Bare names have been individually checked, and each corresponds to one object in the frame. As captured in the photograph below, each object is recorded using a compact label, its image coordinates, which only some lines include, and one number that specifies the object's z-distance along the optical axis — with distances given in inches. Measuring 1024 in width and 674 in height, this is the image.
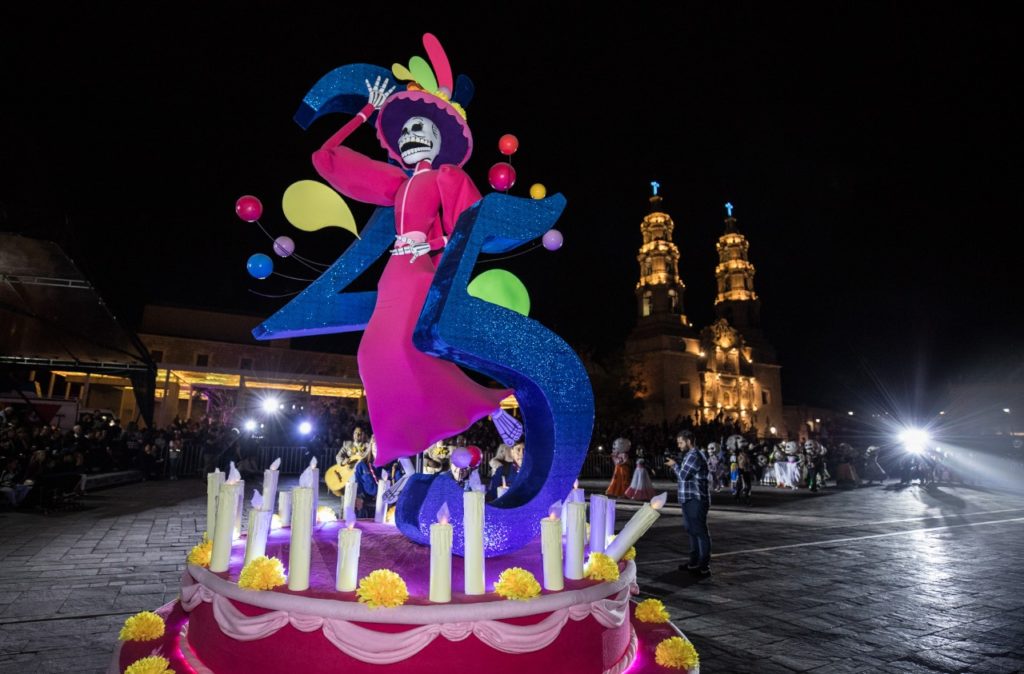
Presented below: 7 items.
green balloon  181.3
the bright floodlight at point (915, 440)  920.5
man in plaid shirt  254.5
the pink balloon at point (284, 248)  185.3
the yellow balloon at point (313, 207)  181.6
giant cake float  96.0
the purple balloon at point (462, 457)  172.4
